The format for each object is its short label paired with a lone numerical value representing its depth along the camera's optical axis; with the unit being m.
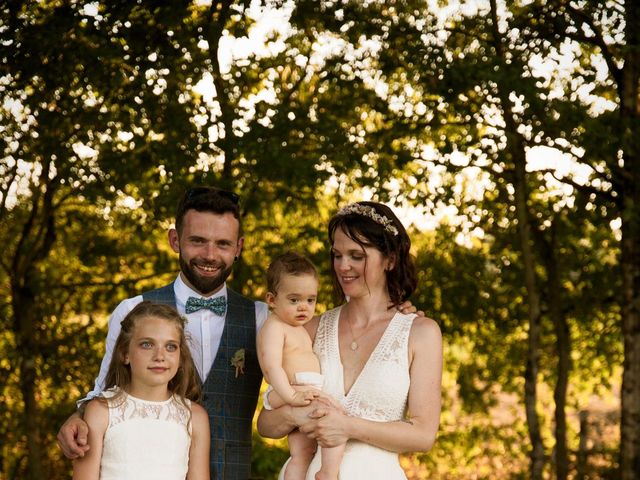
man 3.82
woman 3.63
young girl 3.51
